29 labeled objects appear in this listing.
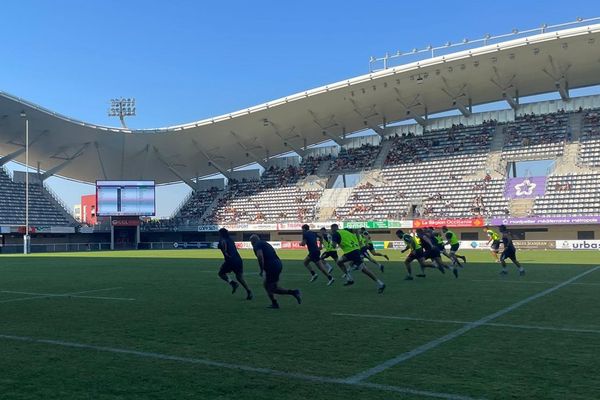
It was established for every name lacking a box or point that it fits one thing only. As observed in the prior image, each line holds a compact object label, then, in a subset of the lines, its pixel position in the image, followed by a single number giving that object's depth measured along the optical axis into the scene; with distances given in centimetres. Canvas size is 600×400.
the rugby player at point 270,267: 1084
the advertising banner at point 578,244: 3941
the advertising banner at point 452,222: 4381
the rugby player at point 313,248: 1608
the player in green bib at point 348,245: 1430
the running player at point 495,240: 2316
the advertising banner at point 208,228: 5853
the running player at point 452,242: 2030
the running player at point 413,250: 1689
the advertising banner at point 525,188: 4406
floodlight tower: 6775
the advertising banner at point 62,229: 5494
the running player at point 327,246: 1748
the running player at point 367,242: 2208
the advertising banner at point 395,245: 4622
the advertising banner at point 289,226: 5322
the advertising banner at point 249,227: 5432
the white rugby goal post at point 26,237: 4669
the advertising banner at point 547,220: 3972
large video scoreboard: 5484
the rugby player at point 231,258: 1245
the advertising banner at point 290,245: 5338
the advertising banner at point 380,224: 4706
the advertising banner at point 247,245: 5381
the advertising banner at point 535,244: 4109
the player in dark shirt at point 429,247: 1725
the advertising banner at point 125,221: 5697
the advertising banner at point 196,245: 5877
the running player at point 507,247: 1772
